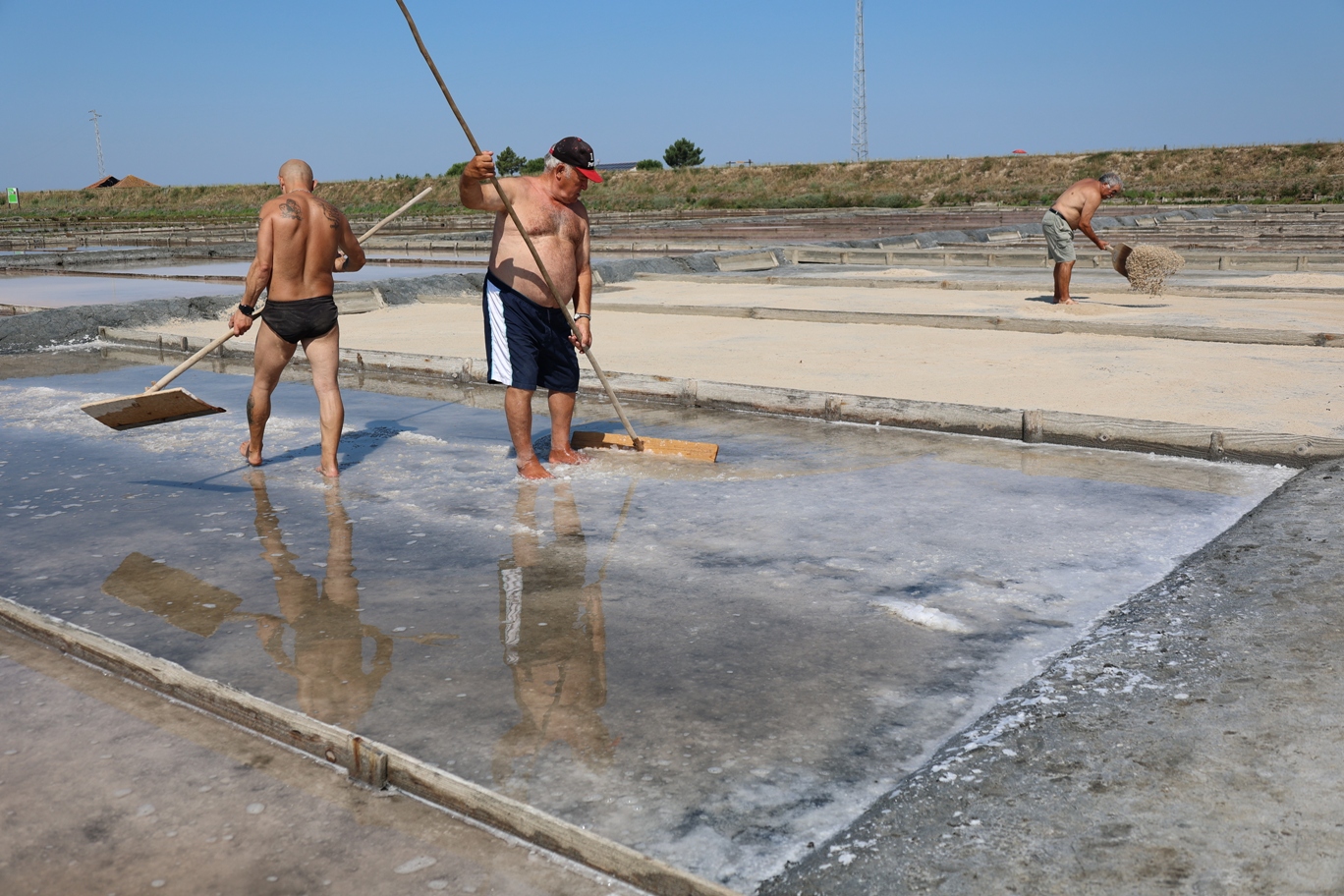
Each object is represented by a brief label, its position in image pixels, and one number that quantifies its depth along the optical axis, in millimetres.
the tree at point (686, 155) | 77875
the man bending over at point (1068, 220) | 11094
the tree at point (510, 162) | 68938
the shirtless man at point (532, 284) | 5445
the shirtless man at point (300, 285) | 5336
